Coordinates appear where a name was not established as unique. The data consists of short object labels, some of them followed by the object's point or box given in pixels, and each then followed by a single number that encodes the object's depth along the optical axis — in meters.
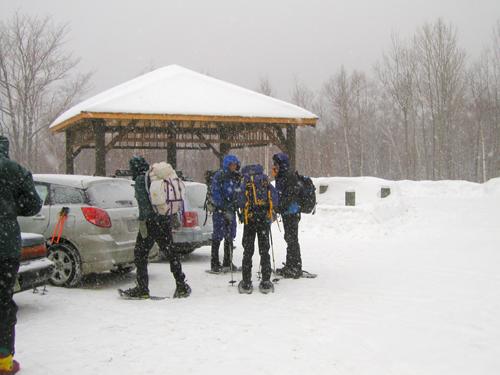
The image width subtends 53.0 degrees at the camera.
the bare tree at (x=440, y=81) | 39.56
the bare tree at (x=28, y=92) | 33.44
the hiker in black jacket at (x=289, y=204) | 7.71
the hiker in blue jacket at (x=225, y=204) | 7.83
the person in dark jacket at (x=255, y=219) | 6.82
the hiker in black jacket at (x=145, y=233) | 6.25
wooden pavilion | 14.79
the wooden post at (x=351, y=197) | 16.09
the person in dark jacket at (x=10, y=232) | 3.80
